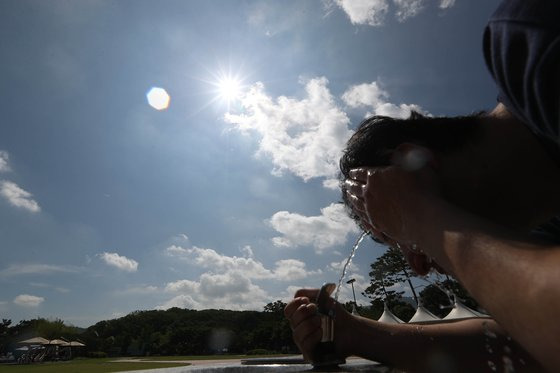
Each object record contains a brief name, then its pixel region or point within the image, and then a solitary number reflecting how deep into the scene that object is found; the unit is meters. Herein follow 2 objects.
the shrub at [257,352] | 45.18
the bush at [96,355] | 50.78
